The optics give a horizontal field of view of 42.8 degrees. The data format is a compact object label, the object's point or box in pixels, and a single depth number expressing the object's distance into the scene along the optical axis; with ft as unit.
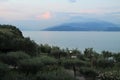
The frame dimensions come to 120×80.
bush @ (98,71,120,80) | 17.90
